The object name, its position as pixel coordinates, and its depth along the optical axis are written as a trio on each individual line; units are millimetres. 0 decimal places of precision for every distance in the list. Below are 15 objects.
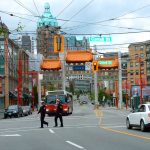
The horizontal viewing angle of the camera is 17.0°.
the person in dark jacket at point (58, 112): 31664
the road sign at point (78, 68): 74600
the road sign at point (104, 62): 75812
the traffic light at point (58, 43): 36281
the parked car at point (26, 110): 66788
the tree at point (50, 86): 141875
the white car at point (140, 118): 25781
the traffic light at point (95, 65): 59719
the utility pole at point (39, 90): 85288
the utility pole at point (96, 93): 86219
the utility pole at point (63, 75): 79312
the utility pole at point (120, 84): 85312
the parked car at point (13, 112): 60062
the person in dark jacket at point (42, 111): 31588
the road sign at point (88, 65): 74688
